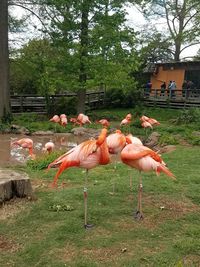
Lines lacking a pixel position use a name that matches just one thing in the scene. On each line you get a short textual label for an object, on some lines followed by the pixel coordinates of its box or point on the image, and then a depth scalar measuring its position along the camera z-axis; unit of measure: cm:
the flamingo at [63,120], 950
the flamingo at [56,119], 962
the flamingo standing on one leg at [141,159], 316
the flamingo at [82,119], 936
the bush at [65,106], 1270
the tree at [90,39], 1104
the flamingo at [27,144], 641
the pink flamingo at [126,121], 847
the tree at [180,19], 1664
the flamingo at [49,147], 618
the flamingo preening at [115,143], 365
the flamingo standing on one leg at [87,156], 299
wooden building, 1678
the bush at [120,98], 1501
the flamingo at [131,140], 387
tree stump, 341
